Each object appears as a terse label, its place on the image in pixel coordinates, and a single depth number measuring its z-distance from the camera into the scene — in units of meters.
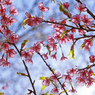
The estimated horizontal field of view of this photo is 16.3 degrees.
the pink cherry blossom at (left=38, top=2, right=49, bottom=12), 0.68
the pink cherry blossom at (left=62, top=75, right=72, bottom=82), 0.69
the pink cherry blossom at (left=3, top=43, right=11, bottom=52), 0.61
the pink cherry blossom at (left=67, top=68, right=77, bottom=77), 0.69
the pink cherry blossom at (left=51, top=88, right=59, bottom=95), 0.70
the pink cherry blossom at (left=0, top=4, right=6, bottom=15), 0.62
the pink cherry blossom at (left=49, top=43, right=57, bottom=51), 0.69
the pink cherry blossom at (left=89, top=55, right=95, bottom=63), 0.70
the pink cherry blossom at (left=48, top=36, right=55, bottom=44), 0.71
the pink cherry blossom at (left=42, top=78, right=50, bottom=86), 0.68
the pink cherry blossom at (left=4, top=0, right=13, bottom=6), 0.64
